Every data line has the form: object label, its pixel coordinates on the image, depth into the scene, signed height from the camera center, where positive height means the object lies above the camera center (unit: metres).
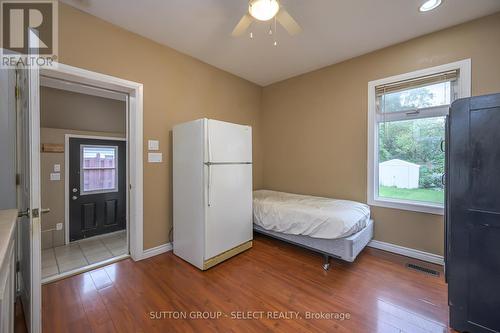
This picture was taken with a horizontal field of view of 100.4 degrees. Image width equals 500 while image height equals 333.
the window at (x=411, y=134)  2.56 +0.41
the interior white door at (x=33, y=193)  1.32 -0.19
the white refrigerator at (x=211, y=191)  2.42 -0.33
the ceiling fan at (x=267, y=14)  1.73 +1.32
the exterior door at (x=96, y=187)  3.50 -0.40
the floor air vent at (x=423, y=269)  2.36 -1.22
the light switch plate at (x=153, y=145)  2.76 +0.27
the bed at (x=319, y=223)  2.37 -0.74
